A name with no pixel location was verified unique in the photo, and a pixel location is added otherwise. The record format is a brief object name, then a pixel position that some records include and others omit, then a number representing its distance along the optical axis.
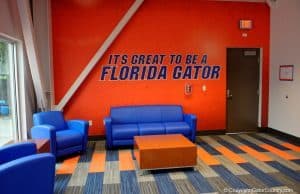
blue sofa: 4.99
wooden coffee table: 3.74
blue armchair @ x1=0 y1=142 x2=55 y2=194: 1.98
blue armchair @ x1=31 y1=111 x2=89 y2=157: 4.19
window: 4.43
